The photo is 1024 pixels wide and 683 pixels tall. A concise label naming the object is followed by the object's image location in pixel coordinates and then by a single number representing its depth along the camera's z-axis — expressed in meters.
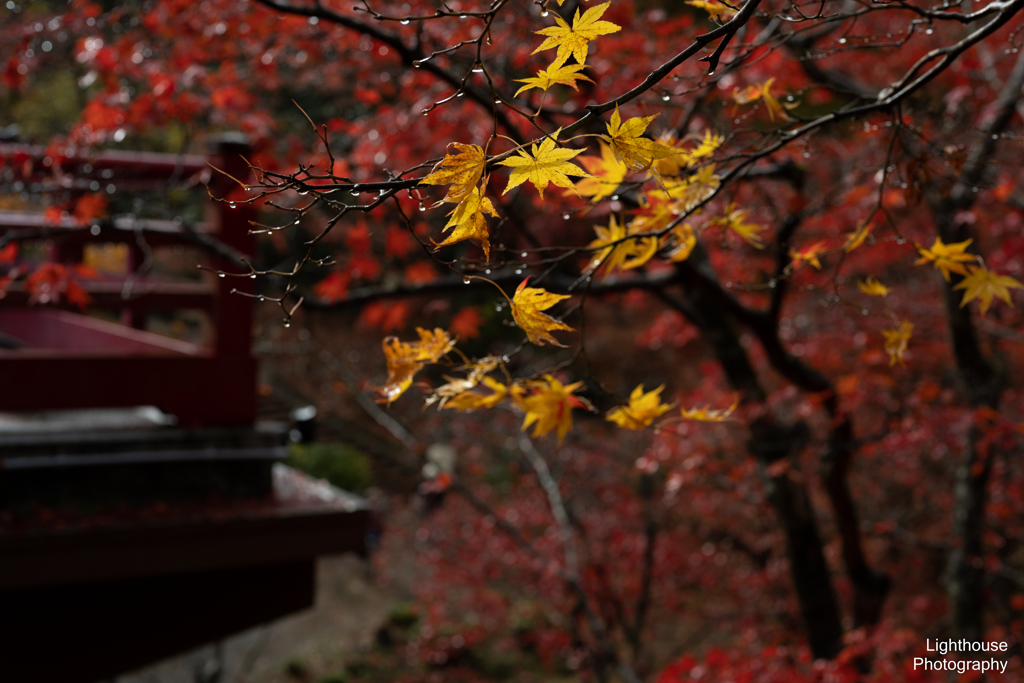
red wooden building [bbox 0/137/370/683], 3.17
